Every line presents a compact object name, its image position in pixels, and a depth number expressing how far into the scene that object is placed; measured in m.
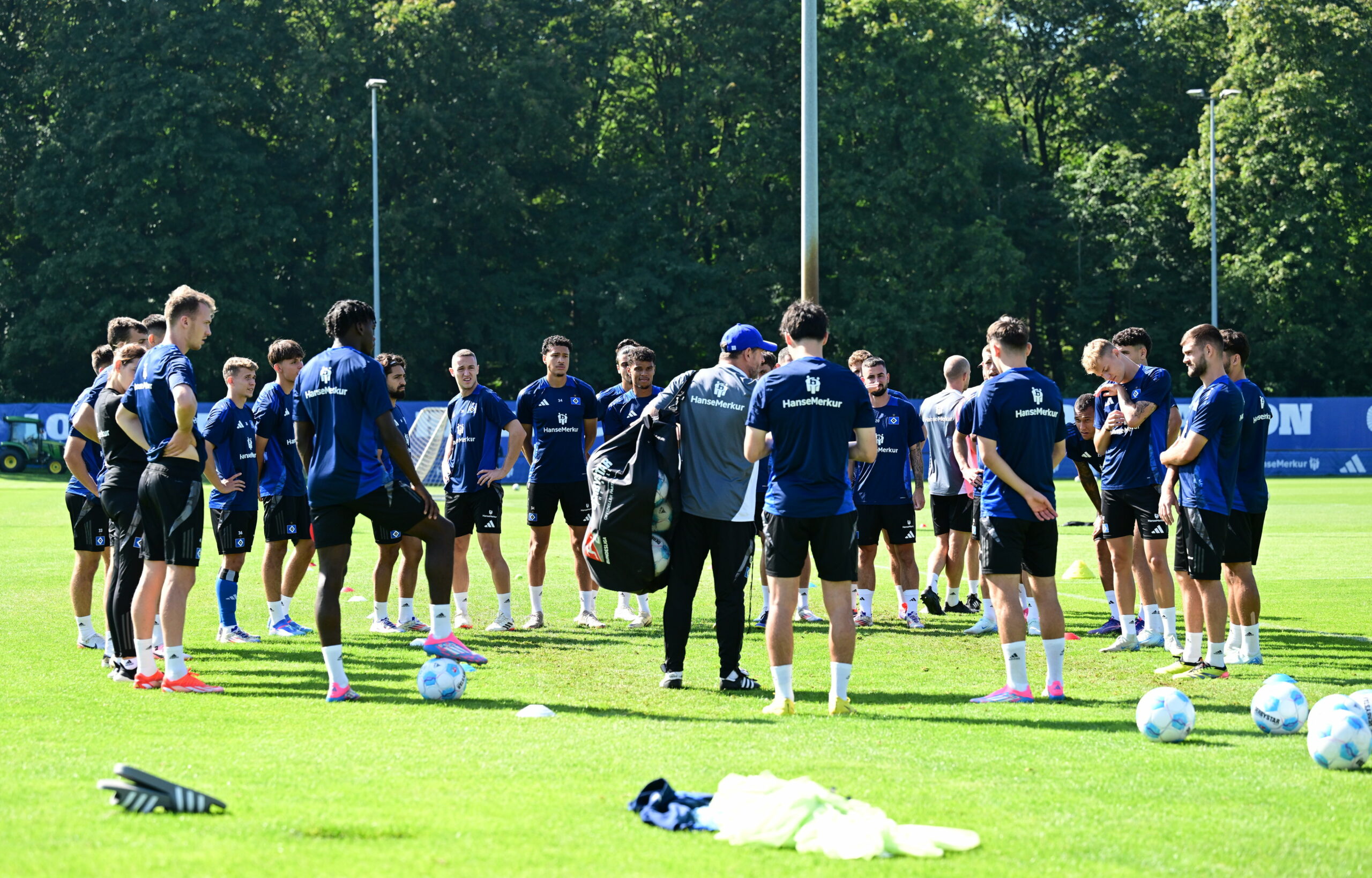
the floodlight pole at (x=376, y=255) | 42.44
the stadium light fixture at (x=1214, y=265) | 44.12
